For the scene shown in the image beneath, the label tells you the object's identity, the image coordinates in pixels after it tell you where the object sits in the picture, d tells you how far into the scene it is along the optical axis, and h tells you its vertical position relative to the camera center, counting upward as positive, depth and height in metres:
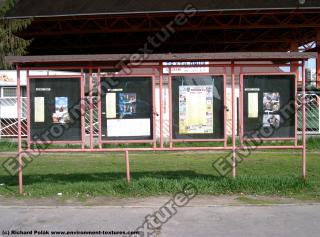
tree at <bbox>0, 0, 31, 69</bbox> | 24.50 +3.73
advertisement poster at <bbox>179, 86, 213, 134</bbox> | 9.83 +0.10
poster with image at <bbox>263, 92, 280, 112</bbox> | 9.91 +0.23
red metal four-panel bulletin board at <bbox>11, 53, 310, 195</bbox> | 9.70 +0.18
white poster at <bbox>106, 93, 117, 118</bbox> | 9.73 +0.19
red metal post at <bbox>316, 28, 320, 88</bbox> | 34.88 +3.82
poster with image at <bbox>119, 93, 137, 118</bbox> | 9.75 +0.20
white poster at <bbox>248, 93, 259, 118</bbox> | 9.93 +0.20
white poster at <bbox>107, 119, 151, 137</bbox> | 9.76 -0.23
